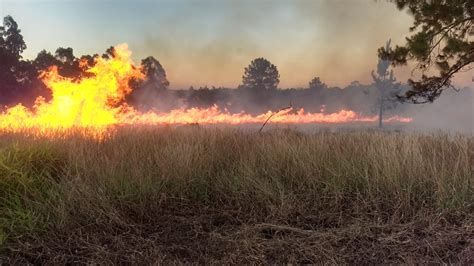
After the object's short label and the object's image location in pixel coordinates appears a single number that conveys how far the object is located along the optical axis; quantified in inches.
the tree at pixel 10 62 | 1311.5
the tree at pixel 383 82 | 2234.3
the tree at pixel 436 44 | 483.8
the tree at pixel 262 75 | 2215.8
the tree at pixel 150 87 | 1476.4
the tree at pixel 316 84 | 3034.0
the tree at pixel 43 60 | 1395.4
